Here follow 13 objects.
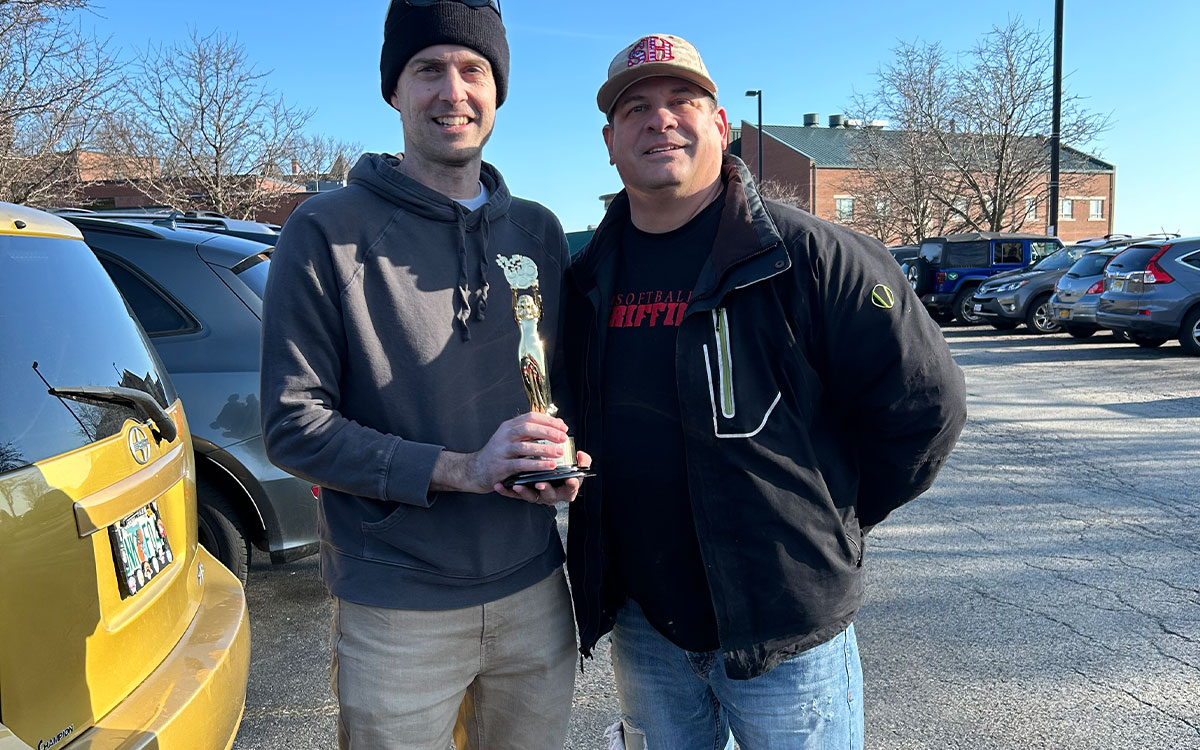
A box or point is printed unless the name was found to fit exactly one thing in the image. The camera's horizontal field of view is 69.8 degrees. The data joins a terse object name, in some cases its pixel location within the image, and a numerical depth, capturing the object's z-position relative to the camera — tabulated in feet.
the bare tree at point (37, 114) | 32.32
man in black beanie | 5.99
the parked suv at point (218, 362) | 12.36
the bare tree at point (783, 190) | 135.33
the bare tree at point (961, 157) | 87.04
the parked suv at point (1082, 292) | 44.57
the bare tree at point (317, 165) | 82.59
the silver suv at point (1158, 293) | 38.60
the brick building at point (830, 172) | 147.95
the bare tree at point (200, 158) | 69.77
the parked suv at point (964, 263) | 60.44
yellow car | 5.45
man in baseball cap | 6.09
